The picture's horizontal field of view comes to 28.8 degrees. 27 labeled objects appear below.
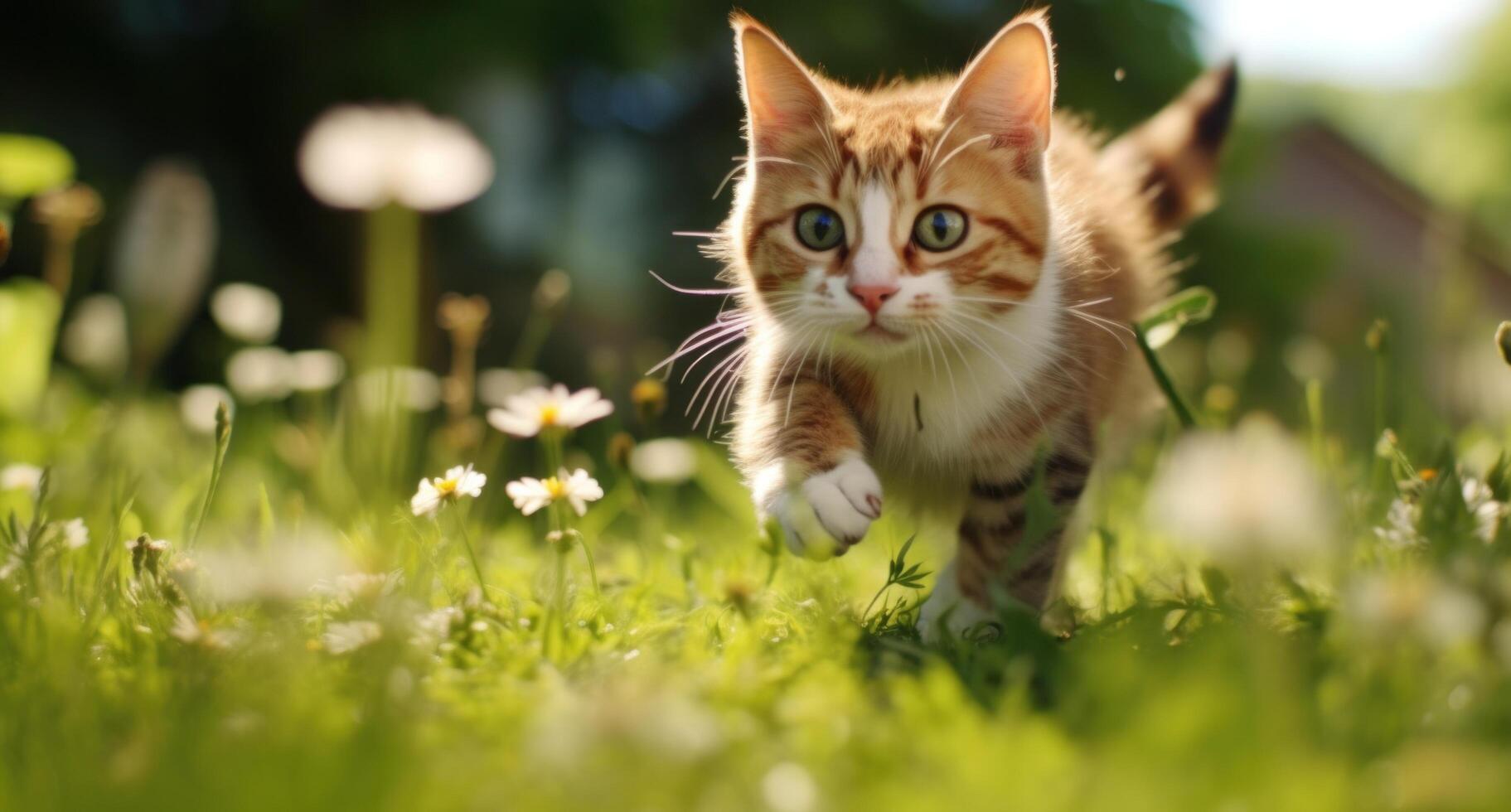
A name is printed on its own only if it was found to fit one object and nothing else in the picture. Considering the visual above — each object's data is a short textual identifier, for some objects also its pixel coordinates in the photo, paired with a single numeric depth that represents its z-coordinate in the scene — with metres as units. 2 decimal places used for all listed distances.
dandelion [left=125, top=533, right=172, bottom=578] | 0.69
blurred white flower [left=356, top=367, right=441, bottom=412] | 0.69
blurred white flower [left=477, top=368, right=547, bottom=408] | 0.89
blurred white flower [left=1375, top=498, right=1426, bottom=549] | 0.68
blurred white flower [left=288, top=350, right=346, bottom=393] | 0.89
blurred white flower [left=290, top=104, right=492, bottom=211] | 0.70
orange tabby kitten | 0.72
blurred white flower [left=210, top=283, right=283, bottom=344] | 0.91
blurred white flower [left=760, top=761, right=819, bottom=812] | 0.59
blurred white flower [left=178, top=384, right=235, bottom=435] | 0.94
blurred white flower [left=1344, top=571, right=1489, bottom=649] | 0.59
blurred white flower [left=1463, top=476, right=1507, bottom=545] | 0.68
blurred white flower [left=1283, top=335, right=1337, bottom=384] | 0.90
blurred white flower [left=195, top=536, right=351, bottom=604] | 0.63
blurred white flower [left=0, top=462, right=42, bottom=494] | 0.79
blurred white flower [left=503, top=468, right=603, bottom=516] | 0.70
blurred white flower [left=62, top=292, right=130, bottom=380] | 0.97
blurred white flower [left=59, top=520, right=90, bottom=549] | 0.72
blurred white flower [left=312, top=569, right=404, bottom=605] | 0.67
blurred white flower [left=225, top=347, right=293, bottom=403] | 0.92
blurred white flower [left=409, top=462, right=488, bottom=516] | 0.70
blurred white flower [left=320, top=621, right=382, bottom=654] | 0.65
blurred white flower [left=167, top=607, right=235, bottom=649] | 0.65
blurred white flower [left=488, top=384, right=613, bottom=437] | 0.73
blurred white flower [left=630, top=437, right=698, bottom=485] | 0.82
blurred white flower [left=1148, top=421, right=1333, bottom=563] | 0.58
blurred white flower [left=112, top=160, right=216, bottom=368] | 0.87
